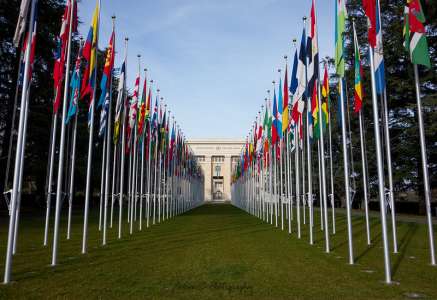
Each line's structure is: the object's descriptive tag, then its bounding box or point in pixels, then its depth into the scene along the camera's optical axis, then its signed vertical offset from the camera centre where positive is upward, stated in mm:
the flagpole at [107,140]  14753 +2102
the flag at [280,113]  19172 +4110
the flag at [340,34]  11219 +4648
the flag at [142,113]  19930 +4118
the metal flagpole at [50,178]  12247 +481
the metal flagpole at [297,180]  17078 +584
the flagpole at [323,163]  12250 +933
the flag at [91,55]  12617 +4503
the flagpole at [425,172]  9862 +501
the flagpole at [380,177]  8094 +333
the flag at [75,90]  12492 +3386
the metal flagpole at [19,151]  8057 +935
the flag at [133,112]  18297 +3813
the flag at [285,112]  17688 +3649
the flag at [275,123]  20075 +3656
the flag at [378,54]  9516 +3441
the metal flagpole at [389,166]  10345 +791
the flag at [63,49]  11438 +4304
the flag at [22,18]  9461 +4302
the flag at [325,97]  15969 +3978
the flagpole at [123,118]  16428 +3487
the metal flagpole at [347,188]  10406 +125
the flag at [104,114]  15296 +3098
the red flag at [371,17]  9266 +4239
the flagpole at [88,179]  12133 +435
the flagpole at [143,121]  20414 +3699
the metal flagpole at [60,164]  10016 +762
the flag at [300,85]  14555 +4202
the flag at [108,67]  14984 +4835
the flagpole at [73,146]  12156 +1485
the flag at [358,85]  11000 +3090
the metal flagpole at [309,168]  14133 +881
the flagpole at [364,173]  12894 +636
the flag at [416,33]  9812 +4098
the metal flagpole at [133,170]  18469 +1082
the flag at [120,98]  16658 +4099
